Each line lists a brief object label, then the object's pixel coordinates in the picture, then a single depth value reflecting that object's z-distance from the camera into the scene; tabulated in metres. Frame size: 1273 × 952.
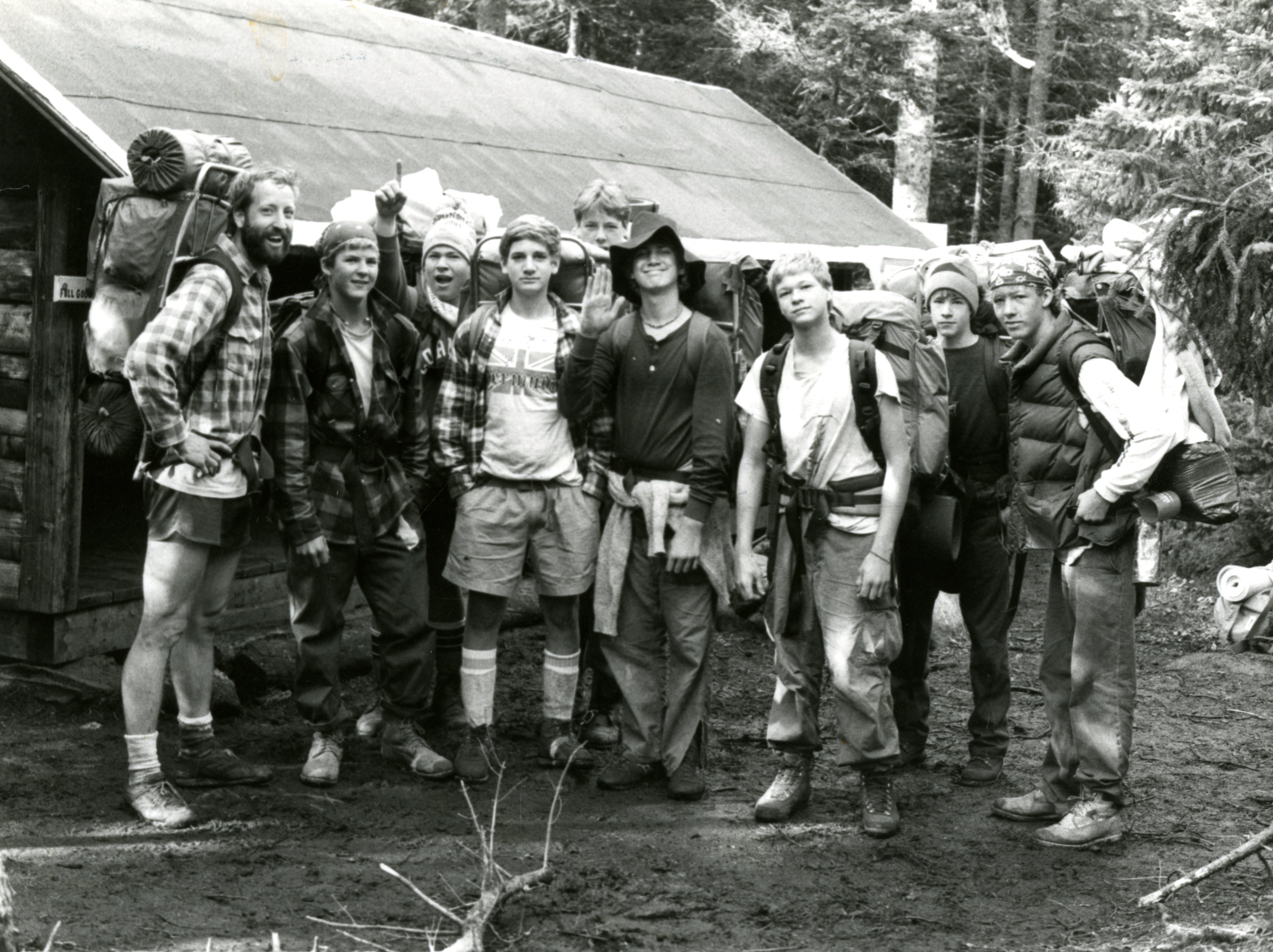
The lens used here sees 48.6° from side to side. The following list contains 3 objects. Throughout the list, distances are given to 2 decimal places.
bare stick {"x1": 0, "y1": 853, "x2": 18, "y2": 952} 3.17
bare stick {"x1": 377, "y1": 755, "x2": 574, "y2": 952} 3.97
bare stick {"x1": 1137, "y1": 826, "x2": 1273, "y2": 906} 4.26
